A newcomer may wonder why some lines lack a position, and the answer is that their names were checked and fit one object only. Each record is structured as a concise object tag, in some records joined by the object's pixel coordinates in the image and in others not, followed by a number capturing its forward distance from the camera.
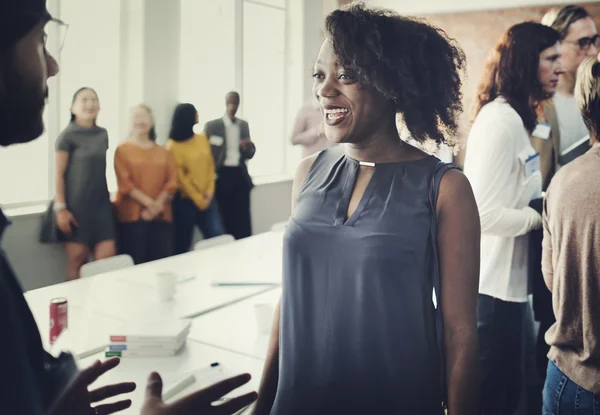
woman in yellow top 3.86
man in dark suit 3.73
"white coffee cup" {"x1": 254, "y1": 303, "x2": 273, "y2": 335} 2.05
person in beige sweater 1.34
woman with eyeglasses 2.06
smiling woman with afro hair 1.22
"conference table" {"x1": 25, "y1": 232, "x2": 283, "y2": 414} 1.79
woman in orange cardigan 3.82
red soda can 1.95
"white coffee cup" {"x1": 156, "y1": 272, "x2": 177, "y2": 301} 2.45
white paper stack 1.83
